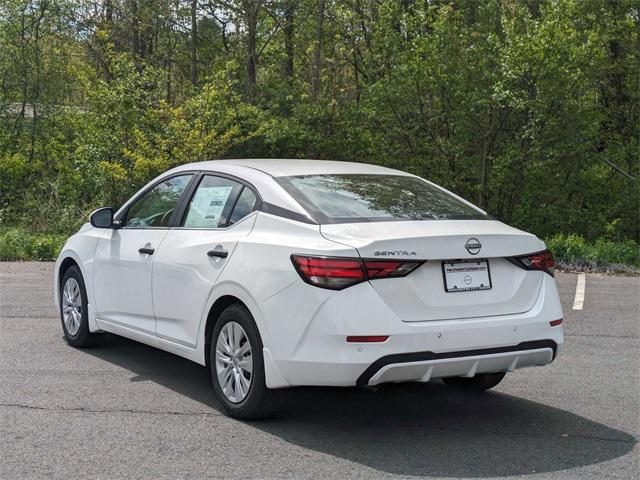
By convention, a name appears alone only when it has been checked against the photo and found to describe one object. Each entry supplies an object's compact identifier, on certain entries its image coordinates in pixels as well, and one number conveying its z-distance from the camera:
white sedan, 5.07
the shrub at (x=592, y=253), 14.61
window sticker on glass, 6.27
